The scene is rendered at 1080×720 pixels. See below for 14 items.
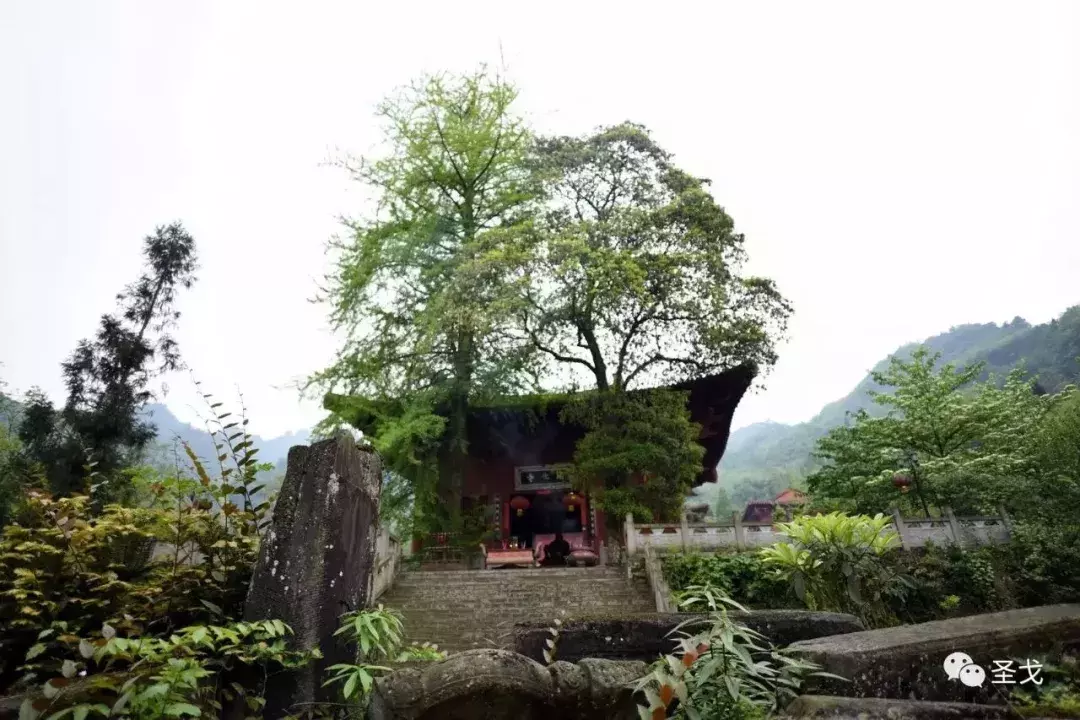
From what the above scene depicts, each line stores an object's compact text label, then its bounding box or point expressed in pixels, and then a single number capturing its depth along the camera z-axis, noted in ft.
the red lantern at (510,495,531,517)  58.08
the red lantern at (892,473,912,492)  43.91
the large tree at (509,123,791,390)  44.83
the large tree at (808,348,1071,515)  40.93
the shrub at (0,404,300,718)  7.88
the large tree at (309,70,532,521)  44.60
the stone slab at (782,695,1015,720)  6.38
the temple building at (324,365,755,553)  51.83
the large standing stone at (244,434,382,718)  10.06
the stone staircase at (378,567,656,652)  31.76
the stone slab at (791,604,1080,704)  8.60
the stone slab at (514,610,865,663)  10.93
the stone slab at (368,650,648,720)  7.15
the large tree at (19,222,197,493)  41.16
